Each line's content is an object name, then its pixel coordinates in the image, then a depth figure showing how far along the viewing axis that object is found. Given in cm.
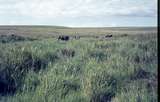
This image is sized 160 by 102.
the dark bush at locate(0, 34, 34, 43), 2667
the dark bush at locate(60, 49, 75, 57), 1031
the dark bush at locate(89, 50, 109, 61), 957
